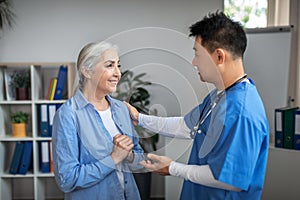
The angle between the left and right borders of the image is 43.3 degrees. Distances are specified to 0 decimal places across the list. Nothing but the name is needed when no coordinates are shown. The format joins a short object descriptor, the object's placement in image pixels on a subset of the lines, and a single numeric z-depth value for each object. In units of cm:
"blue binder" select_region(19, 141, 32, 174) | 341
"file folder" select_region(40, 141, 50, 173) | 339
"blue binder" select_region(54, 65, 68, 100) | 340
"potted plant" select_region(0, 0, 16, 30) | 349
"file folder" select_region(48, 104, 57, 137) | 337
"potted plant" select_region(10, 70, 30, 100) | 342
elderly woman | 150
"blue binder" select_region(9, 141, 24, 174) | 341
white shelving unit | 337
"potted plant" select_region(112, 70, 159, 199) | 311
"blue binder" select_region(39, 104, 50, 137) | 338
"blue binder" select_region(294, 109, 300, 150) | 296
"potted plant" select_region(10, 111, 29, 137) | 344
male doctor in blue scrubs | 128
